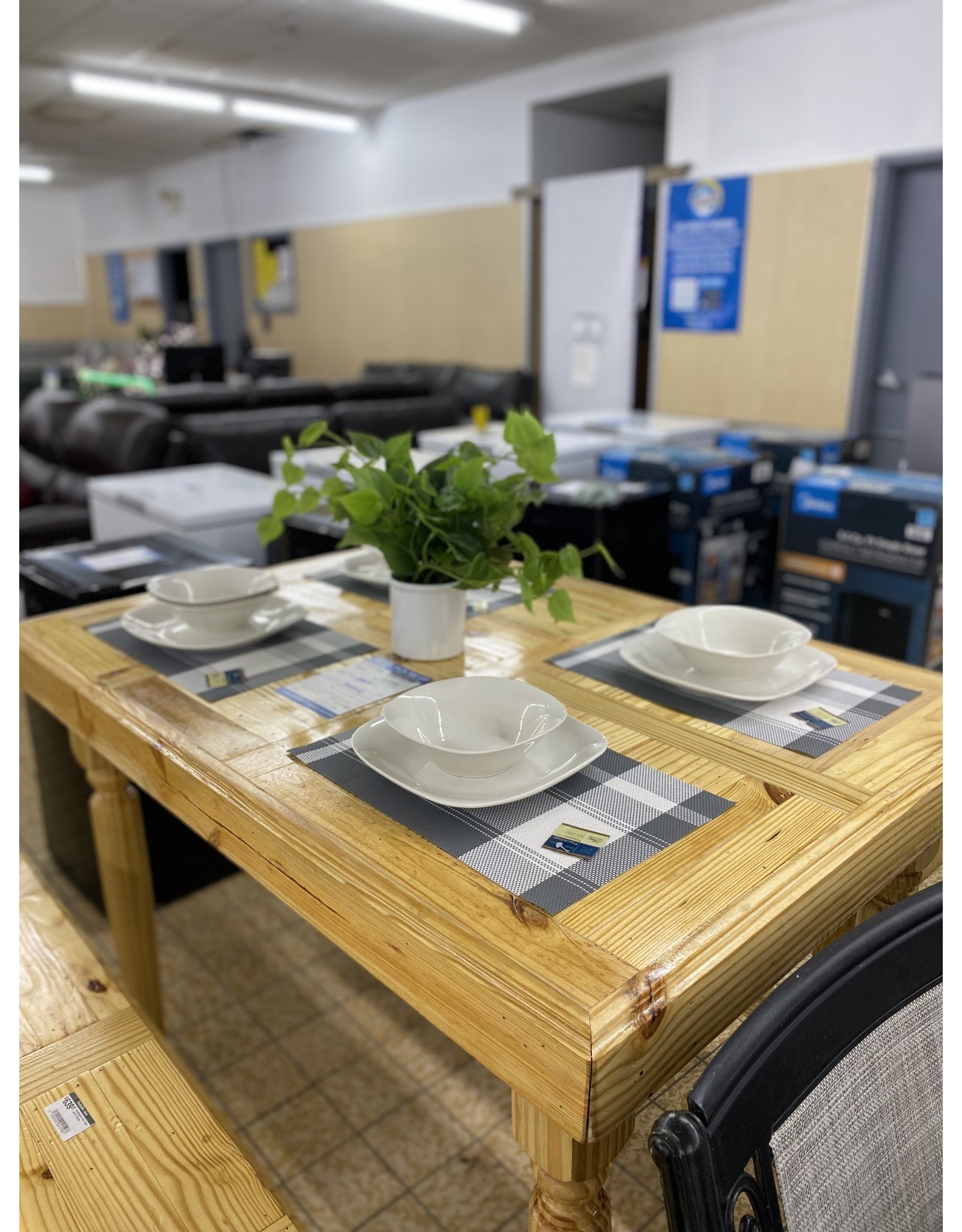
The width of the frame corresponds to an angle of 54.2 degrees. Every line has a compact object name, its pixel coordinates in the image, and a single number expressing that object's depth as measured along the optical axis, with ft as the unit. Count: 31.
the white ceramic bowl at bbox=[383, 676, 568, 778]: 3.34
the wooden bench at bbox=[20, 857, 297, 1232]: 2.91
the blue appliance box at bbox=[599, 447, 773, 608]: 8.77
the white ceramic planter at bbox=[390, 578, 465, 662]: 4.49
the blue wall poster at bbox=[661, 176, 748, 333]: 17.93
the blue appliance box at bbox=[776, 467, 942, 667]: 7.30
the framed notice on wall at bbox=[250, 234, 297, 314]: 30.81
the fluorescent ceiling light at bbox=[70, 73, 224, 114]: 21.11
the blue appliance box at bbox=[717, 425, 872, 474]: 10.89
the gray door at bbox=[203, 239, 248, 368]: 34.53
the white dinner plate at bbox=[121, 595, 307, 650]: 4.79
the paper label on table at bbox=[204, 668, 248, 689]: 4.40
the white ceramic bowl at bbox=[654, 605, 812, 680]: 4.08
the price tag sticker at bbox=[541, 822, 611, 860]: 3.01
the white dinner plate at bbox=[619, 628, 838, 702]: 4.10
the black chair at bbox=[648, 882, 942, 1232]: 1.78
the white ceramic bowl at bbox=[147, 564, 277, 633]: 4.75
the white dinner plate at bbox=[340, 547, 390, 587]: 5.80
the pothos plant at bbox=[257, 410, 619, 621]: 4.12
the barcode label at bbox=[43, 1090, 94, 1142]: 3.19
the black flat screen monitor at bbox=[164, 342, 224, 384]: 26.27
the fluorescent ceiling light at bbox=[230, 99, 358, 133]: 23.36
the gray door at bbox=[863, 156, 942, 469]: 15.67
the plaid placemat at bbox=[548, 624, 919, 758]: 3.80
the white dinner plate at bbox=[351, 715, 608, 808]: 3.28
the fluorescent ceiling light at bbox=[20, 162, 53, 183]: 35.68
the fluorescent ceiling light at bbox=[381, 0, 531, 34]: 16.56
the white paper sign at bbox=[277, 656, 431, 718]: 4.14
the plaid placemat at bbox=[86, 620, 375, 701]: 4.42
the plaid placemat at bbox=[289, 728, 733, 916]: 2.90
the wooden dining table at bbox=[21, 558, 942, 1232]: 2.46
